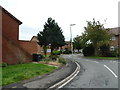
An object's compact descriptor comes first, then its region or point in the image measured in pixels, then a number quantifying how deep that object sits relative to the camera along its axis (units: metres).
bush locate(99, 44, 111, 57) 24.29
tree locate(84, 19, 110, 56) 23.22
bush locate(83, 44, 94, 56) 26.74
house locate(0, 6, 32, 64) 10.56
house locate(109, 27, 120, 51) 29.04
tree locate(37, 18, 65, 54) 20.41
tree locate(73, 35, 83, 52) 42.01
